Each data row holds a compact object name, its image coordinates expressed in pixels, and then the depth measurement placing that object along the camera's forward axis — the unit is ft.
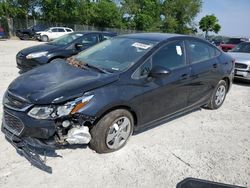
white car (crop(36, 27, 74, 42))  66.38
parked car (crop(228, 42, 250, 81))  20.05
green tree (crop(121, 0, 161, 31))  107.91
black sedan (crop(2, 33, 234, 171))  7.49
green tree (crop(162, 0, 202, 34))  126.83
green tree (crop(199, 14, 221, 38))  150.90
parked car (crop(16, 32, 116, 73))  17.54
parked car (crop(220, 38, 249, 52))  40.94
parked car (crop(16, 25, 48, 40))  68.54
